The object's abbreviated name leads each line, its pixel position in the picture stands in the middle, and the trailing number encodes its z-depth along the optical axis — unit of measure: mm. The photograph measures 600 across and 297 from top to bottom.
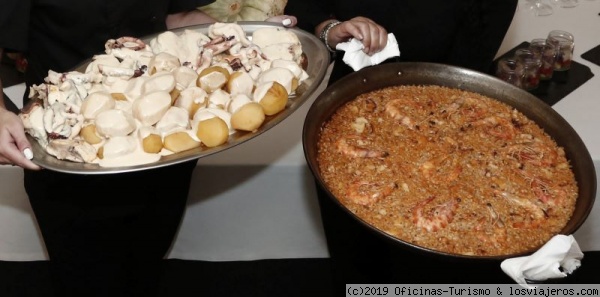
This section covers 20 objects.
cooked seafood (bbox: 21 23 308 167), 1177
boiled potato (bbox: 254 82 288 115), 1248
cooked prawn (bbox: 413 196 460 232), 1148
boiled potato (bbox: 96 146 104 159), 1167
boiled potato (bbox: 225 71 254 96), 1301
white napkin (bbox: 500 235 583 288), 962
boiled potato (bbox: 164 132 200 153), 1183
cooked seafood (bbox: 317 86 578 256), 1150
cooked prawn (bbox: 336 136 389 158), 1320
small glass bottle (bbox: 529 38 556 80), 2156
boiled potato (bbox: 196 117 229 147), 1180
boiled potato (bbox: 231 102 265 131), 1207
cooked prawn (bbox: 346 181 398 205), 1208
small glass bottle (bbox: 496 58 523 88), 2082
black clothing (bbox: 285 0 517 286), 1699
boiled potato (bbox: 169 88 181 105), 1275
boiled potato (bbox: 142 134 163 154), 1171
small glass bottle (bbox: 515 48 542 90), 2094
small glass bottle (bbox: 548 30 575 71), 2203
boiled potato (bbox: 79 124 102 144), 1188
